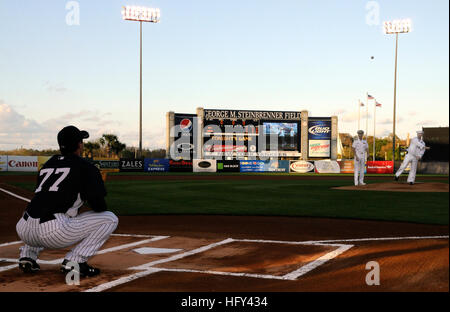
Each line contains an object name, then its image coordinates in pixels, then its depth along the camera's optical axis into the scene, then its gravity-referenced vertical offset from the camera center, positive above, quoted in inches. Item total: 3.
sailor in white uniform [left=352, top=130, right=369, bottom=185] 677.9 +5.3
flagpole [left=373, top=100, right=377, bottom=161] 2354.0 +179.5
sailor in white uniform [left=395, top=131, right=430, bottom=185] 636.7 +4.2
